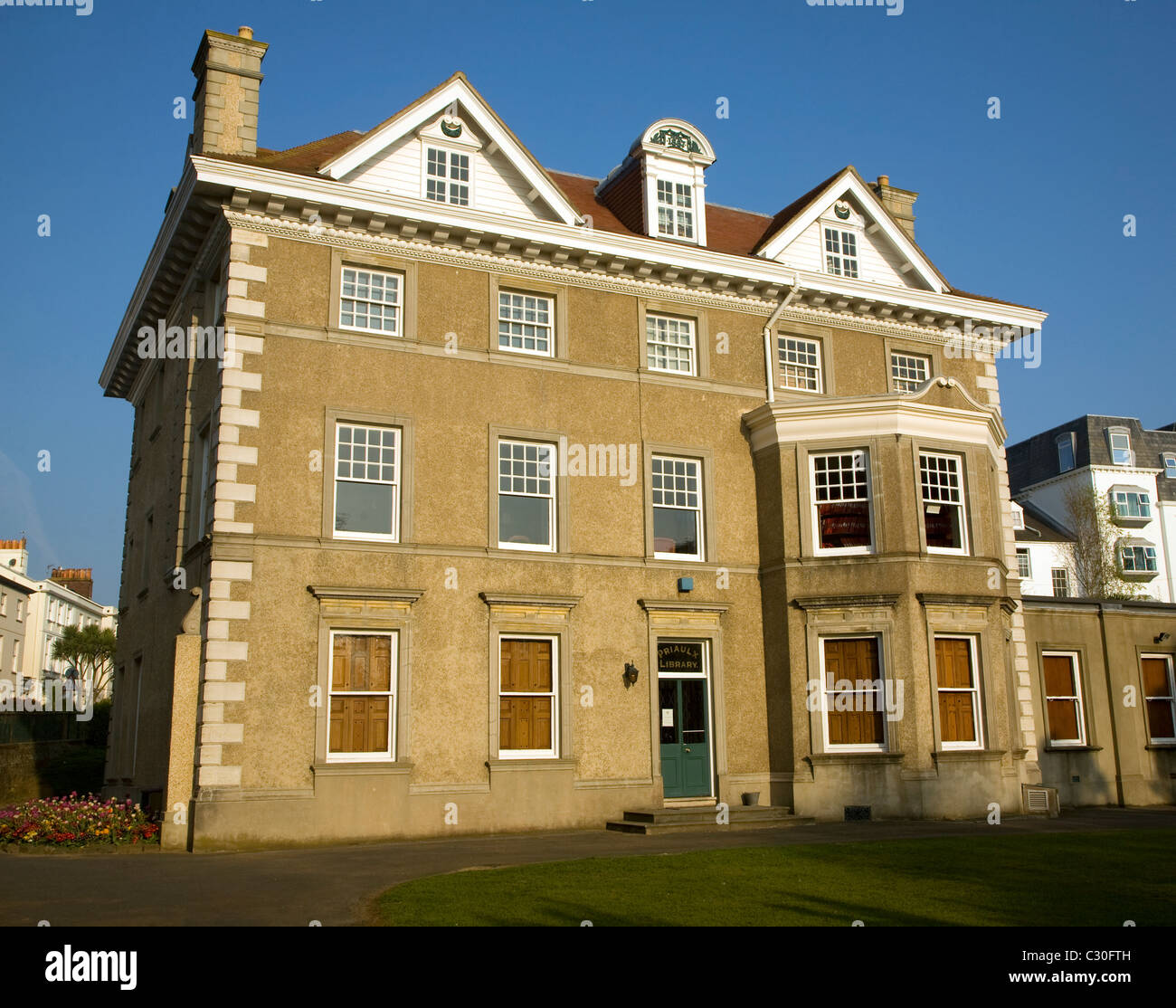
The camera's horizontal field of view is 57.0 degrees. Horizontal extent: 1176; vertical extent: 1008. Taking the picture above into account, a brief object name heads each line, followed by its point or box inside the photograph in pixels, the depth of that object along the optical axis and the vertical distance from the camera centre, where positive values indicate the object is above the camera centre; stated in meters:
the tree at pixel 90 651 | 65.31 +5.07
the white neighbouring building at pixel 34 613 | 61.59 +7.67
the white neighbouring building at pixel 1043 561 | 60.59 +9.05
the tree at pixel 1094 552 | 55.25 +8.98
